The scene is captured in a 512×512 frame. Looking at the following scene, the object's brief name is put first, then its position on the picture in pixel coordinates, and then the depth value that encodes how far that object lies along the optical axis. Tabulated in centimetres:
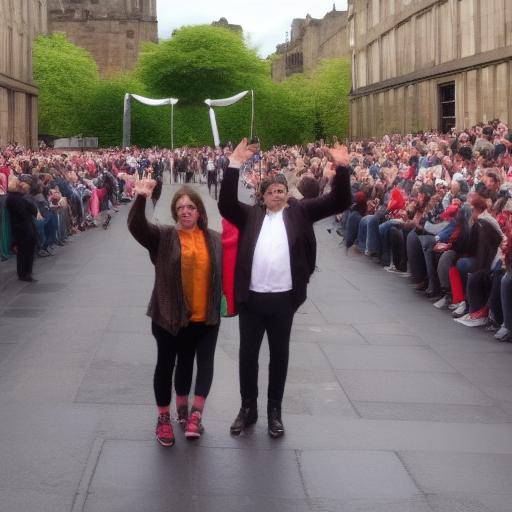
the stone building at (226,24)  13475
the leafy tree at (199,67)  9225
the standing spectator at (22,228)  1686
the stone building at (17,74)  6078
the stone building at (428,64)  3922
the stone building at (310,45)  8632
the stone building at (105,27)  10662
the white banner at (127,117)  4944
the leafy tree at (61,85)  8050
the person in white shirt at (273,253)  709
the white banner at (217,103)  4934
